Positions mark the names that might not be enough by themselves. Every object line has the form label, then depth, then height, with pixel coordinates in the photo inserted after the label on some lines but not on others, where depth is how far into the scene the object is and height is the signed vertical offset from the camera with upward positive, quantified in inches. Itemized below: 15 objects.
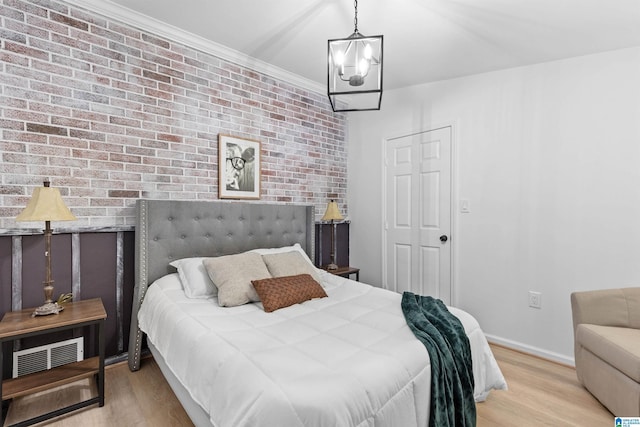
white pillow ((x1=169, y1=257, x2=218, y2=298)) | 88.6 -20.1
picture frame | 115.9 +16.8
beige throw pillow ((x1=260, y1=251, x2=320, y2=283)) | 98.4 -17.7
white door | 134.0 -1.3
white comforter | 43.8 -25.7
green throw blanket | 56.8 -30.3
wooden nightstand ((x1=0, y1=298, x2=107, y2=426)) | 67.4 -36.0
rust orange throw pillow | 81.2 -21.9
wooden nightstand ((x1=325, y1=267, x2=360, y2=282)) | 138.0 -27.4
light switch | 127.9 +2.2
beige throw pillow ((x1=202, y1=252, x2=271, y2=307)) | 83.5 -18.6
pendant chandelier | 65.6 +31.1
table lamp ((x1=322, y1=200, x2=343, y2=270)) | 142.9 -1.9
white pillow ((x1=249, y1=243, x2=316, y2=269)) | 110.2 -14.5
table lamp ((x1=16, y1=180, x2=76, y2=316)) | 71.2 -0.9
